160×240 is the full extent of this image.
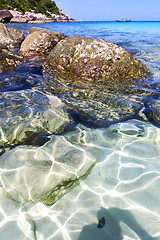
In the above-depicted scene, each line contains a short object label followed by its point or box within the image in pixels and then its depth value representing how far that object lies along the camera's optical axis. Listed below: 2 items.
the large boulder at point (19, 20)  38.16
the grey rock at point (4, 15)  32.78
